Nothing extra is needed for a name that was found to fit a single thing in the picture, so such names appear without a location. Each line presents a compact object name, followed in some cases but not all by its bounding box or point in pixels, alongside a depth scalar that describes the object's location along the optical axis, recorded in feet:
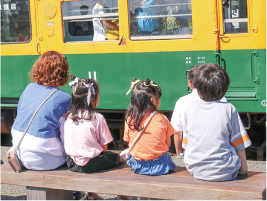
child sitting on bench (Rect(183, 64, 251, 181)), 8.77
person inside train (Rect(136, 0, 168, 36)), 16.58
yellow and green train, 15.75
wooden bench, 8.59
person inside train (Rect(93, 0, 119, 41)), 17.48
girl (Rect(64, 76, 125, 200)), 10.14
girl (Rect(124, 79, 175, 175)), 9.85
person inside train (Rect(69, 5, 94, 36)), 17.83
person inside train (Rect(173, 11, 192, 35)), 16.35
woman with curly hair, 10.32
